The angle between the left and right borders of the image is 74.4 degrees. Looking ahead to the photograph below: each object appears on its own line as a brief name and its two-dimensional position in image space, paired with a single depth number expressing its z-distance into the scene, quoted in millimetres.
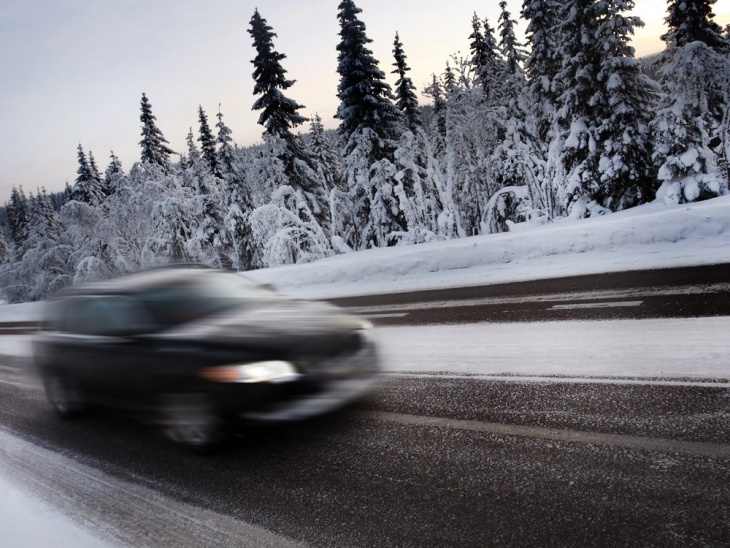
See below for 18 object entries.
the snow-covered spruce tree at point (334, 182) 25469
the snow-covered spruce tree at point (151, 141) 36750
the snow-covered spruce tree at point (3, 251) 77562
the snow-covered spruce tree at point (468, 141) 26858
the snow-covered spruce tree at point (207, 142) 42562
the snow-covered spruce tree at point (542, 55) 27000
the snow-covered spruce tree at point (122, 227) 30859
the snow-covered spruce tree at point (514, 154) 24547
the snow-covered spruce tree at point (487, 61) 30641
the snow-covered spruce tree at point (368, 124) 24859
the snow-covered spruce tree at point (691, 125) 17203
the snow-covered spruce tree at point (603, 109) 19656
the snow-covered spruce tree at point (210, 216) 34344
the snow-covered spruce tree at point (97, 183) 43031
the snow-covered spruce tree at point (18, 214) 64019
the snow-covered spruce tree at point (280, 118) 25781
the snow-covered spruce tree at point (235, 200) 33594
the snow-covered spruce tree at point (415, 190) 23797
